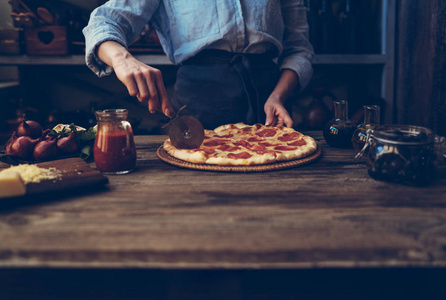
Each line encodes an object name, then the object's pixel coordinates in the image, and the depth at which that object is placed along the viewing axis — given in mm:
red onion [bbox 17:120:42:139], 1306
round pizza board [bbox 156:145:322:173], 1110
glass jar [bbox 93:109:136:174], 1085
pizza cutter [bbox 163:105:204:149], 1276
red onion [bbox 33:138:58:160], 1226
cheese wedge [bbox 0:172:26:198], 837
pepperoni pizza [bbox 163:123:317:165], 1158
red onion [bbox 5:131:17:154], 1266
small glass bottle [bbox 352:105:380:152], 1244
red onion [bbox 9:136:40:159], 1231
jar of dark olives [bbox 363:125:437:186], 931
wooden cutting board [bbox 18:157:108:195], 889
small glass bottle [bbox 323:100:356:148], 1373
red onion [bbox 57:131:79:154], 1264
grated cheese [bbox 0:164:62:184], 921
